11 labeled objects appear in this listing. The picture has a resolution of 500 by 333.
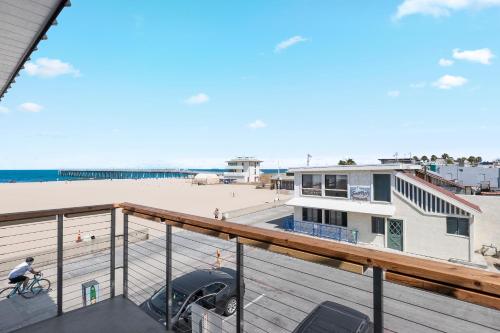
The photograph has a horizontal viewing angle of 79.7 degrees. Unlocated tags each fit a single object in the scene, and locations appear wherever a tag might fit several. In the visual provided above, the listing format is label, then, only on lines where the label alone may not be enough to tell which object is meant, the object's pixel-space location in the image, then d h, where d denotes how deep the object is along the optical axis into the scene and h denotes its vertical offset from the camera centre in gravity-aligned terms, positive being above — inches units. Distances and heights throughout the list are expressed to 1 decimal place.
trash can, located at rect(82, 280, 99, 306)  278.2 -114.8
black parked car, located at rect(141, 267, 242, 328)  263.9 -118.9
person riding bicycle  343.0 -115.7
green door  675.4 -143.9
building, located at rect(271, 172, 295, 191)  2016.5 -73.8
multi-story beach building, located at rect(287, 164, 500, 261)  616.4 -92.3
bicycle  355.3 -146.7
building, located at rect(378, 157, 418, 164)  1059.1 +41.0
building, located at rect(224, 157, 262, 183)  3097.9 +11.6
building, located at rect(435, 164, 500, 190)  1519.4 -13.0
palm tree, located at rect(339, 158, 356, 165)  1890.5 +65.7
